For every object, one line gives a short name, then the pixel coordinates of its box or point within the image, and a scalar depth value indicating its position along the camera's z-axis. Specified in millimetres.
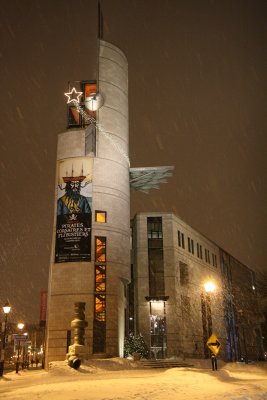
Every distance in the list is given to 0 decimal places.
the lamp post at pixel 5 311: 25859
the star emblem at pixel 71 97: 44781
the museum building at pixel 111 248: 38406
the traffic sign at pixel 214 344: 17959
